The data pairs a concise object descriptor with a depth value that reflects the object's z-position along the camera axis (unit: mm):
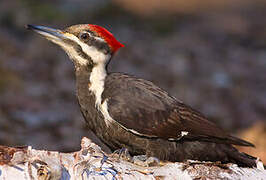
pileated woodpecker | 7492
